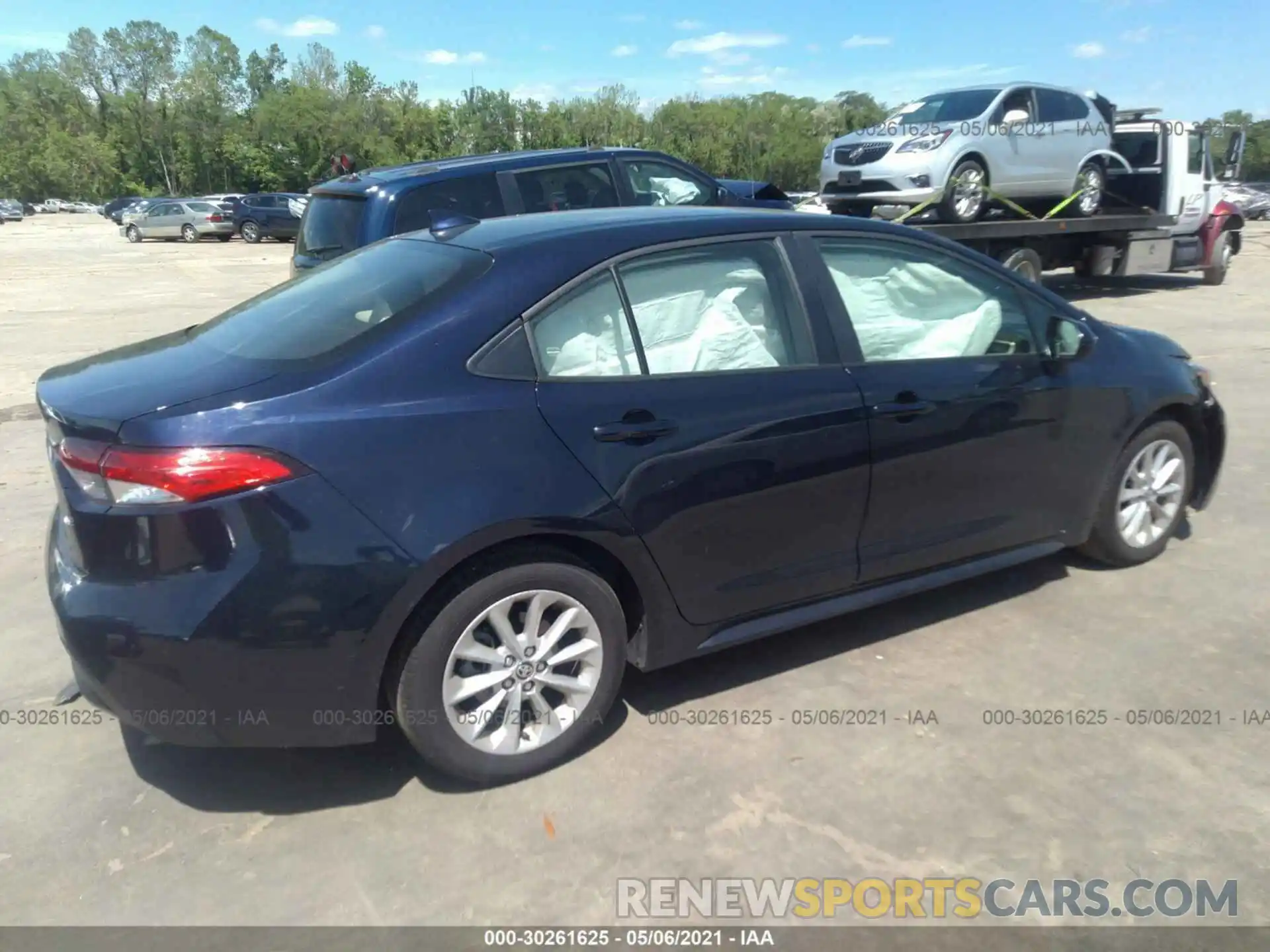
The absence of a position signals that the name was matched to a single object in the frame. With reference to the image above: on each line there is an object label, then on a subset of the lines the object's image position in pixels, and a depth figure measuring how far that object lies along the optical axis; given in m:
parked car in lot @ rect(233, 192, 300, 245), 36.19
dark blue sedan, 2.79
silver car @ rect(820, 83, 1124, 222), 11.72
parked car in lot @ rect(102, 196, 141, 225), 59.88
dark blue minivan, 7.42
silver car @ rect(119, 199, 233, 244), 37.59
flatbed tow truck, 13.73
